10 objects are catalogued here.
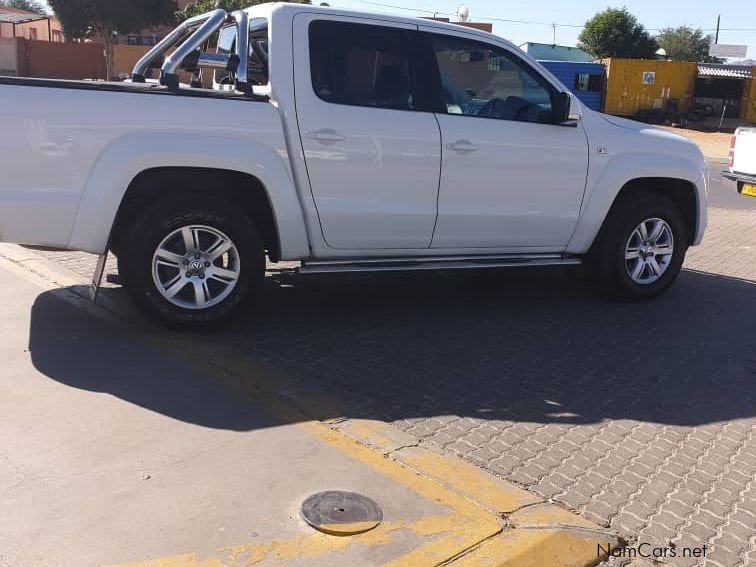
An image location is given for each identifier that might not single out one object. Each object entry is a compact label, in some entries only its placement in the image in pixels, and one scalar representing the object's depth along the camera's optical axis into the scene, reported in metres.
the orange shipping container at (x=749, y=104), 37.16
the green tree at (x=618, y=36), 50.81
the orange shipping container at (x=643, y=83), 35.81
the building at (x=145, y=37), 55.55
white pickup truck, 4.70
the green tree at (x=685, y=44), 77.62
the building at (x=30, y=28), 57.34
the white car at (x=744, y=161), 11.05
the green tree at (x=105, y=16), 44.72
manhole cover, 3.13
